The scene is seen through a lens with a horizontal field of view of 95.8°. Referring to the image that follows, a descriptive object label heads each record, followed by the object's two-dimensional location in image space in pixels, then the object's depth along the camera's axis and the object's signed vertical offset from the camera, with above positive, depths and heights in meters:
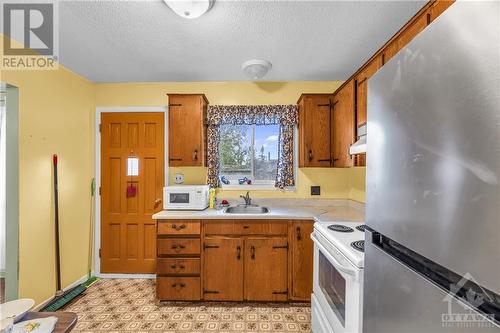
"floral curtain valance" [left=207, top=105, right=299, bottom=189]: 2.89 +0.57
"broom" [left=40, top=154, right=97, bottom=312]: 2.22 -1.35
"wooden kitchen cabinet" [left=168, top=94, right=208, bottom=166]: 2.69 +0.43
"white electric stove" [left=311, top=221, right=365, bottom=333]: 1.14 -0.68
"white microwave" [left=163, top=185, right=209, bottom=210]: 2.55 -0.36
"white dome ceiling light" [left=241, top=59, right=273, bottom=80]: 2.31 +1.04
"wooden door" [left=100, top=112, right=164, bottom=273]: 2.92 -0.30
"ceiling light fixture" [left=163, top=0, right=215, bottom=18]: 1.46 +1.05
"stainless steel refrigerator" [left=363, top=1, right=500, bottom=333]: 0.44 -0.03
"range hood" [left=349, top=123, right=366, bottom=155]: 1.60 +0.17
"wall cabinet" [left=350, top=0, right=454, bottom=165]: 1.18 +0.79
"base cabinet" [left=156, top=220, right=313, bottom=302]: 2.30 -0.98
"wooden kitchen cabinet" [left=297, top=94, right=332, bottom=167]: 2.64 +0.43
